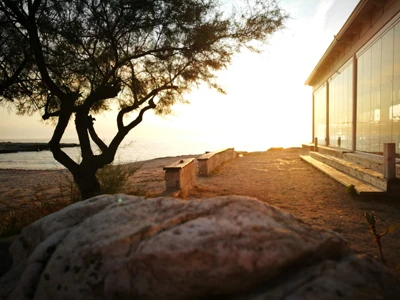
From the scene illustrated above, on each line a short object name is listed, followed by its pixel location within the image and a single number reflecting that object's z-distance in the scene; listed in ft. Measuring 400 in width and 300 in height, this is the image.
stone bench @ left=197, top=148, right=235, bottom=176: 35.76
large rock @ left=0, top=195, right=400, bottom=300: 5.22
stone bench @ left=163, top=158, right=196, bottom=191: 22.03
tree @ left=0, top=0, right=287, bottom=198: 18.97
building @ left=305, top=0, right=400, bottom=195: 23.45
